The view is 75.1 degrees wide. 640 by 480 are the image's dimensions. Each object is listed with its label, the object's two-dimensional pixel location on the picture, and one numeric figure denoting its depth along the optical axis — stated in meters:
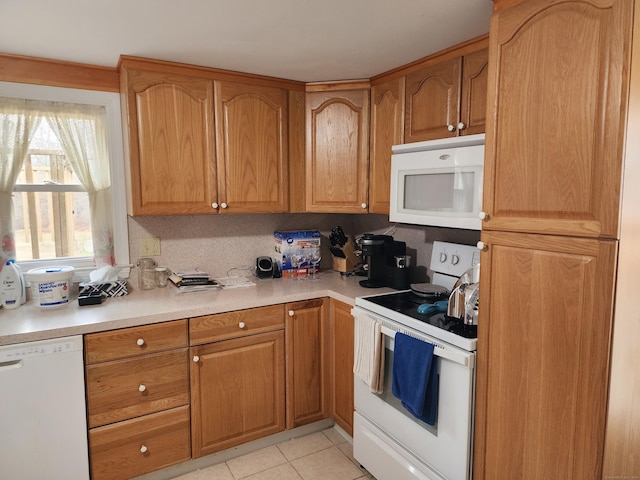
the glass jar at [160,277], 2.46
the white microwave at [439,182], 1.70
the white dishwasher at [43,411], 1.71
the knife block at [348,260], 2.80
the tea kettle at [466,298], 1.64
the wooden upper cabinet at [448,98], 1.85
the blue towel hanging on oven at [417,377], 1.63
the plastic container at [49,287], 1.98
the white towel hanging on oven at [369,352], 1.90
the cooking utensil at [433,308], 1.83
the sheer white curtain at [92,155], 2.25
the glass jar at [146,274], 2.42
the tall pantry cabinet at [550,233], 1.13
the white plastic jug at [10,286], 2.00
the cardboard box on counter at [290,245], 2.74
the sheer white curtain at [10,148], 2.12
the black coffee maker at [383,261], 2.38
